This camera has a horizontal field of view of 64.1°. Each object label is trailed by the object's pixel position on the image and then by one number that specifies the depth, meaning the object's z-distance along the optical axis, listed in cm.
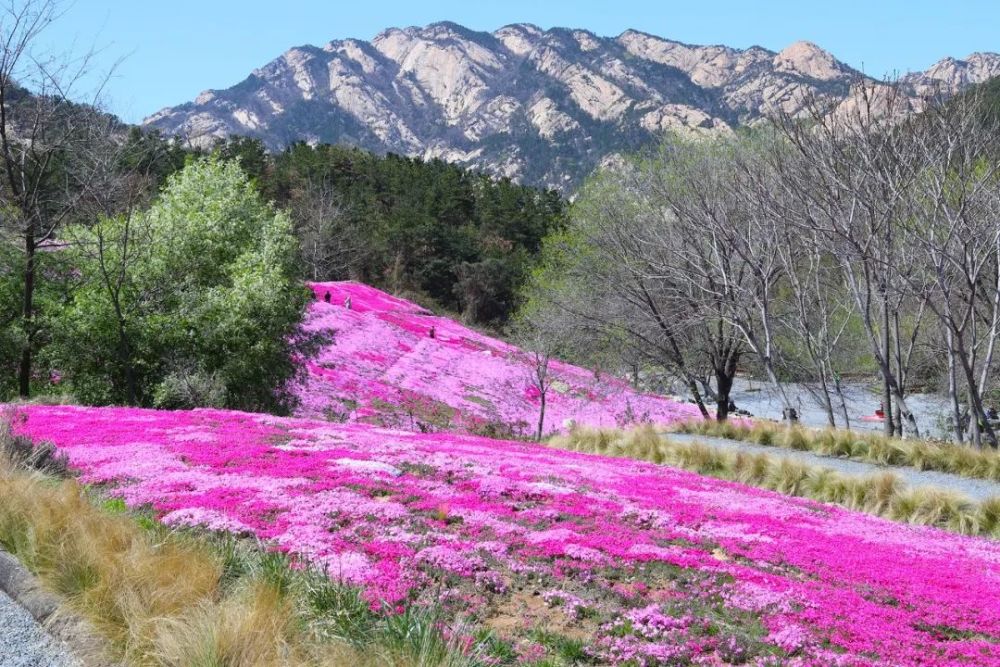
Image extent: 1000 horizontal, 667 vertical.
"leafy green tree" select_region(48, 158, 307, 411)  1967
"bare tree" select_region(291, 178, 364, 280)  5778
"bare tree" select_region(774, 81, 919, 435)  1411
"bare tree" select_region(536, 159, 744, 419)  2158
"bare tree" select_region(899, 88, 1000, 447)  1341
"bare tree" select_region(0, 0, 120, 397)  1902
